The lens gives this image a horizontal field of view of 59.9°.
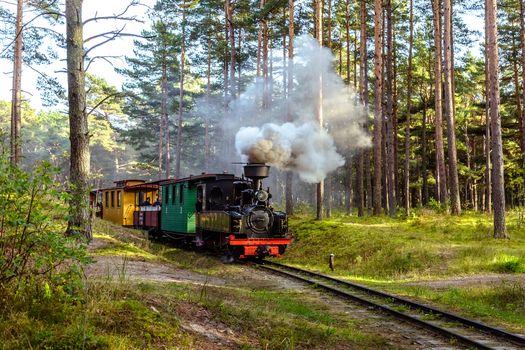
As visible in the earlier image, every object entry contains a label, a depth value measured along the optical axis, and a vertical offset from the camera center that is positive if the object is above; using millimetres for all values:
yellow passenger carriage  24828 -322
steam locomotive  15266 -652
